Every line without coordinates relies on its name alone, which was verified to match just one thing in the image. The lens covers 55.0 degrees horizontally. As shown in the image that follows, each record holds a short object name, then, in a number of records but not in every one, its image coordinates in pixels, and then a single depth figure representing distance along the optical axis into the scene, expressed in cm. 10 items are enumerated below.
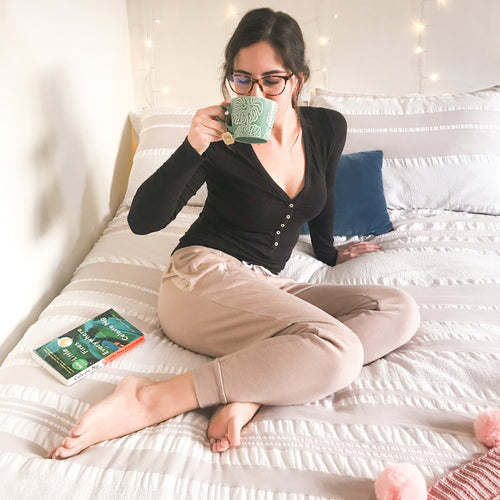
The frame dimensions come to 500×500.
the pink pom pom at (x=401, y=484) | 71
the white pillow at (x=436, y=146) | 170
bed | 79
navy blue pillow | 162
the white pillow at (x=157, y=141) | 181
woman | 92
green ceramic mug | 88
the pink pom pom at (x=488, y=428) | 83
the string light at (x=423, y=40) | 192
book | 103
